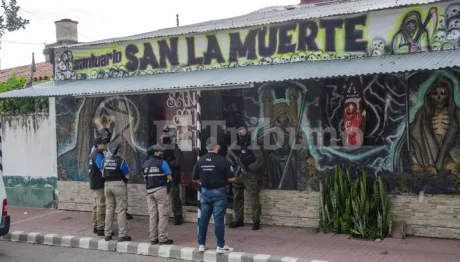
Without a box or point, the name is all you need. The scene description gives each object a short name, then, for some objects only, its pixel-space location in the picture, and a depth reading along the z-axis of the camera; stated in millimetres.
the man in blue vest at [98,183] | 9180
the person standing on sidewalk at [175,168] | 9688
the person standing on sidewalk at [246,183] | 9102
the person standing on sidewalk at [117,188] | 8688
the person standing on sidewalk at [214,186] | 7602
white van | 8305
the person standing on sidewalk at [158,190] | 8281
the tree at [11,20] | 15109
